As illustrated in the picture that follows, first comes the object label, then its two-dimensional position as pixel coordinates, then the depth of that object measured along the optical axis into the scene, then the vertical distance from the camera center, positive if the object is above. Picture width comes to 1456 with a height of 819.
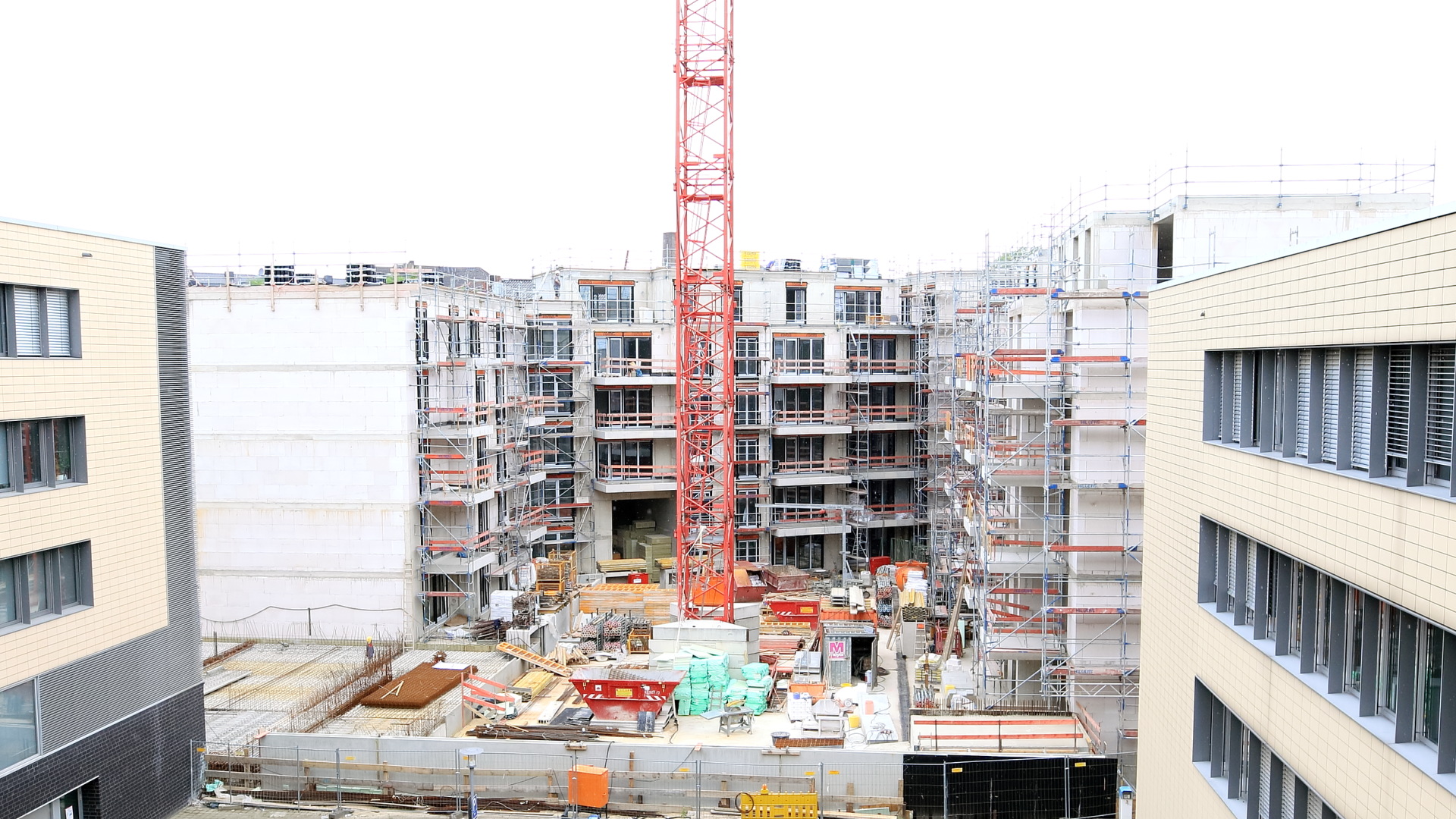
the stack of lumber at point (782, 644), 35.94 -10.04
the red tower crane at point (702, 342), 39.53 +0.82
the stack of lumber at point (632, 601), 40.78 -9.57
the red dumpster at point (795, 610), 38.88 -9.50
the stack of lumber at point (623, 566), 46.91 -9.35
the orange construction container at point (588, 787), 23.34 -9.75
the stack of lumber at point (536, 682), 30.36 -9.64
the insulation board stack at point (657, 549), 48.09 -8.85
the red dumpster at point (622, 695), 27.11 -8.88
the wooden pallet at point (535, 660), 31.86 -9.29
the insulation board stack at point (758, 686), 28.84 -9.53
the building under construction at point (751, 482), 25.62 -4.38
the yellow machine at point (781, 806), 22.50 -9.85
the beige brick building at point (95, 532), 17.73 -3.12
